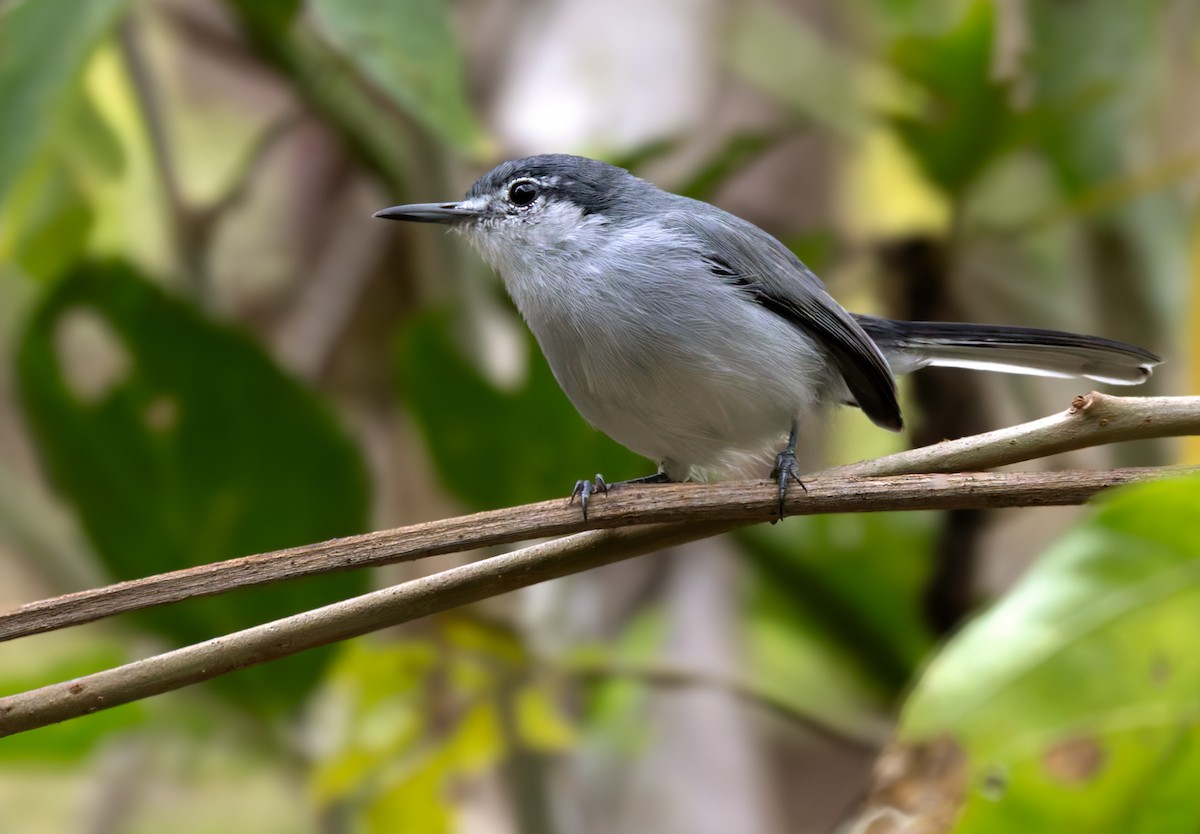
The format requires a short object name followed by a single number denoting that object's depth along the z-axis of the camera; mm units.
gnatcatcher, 4070
